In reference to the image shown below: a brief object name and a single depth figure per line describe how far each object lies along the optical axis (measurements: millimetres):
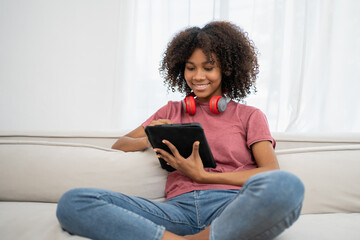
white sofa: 1308
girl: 836
